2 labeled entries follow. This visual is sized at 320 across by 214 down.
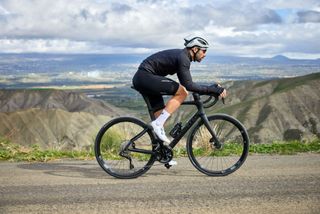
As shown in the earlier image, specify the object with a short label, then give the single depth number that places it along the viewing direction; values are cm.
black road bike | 828
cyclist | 806
